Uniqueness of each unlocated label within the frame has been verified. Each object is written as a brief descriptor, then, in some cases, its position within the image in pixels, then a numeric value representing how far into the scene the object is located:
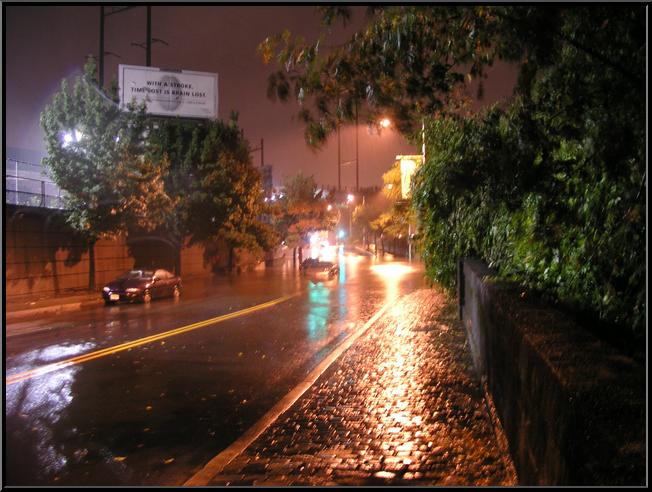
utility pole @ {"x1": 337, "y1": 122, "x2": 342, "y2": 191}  58.26
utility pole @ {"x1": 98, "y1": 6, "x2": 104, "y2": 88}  28.02
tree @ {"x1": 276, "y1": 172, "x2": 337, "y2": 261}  53.69
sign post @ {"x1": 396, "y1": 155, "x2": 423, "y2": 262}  21.78
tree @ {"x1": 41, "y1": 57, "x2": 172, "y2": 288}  22.84
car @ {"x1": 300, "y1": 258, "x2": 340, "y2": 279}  34.94
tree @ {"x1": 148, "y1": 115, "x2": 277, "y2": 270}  31.22
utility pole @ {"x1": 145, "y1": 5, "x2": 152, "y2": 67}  30.45
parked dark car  21.30
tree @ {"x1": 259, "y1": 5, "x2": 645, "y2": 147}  4.98
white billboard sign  30.78
